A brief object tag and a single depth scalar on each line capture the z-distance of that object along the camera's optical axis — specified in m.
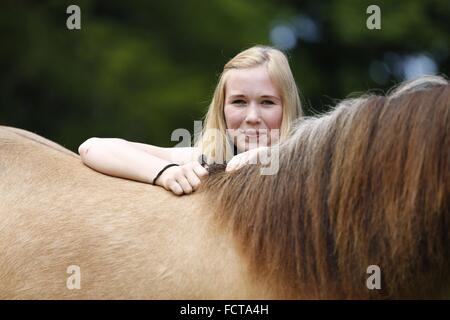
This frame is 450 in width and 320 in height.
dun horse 2.71
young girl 3.67
